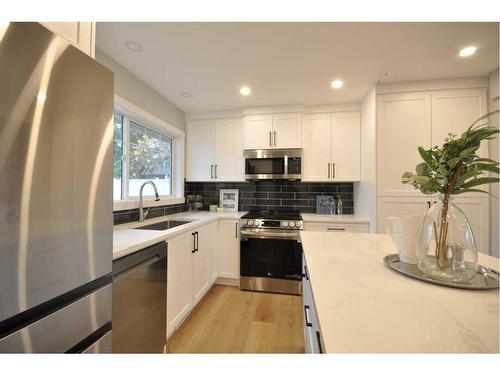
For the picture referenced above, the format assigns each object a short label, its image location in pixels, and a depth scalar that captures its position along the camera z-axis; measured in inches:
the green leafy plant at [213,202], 131.3
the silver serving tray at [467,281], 28.9
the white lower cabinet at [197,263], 69.0
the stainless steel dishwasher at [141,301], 44.4
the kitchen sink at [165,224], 87.3
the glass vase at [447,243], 31.2
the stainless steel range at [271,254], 99.4
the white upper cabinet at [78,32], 32.0
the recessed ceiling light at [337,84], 87.4
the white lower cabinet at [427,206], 82.0
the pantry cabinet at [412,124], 83.6
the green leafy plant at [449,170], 28.8
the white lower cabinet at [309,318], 30.7
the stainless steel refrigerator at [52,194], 23.1
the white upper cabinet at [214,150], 121.6
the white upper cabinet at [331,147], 110.7
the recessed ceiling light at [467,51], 66.1
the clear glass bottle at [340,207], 119.2
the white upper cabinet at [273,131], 113.3
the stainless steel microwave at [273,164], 112.3
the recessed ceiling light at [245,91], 94.1
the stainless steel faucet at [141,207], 82.8
